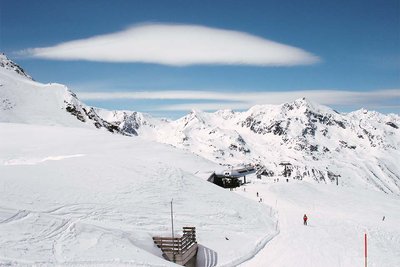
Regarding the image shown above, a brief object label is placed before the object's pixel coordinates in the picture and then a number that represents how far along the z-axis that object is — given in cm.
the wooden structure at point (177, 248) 2403
